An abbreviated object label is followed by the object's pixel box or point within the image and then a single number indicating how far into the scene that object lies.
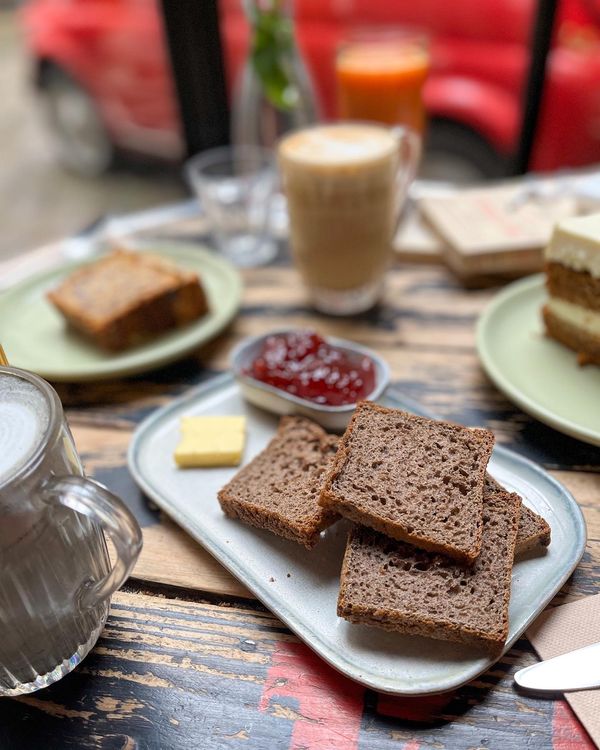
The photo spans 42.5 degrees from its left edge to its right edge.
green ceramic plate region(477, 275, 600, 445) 0.41
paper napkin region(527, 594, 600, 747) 0.31
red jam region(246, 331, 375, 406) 0.42
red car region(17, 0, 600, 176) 0.87
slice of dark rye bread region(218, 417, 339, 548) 0.34
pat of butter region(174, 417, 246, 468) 0.40
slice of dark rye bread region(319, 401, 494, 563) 0.32
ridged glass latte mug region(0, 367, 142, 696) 0.27
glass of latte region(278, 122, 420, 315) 0.50
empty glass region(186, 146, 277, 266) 0.63
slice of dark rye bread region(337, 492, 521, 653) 0.30
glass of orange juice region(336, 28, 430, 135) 0.63
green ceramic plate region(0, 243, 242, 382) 0.48
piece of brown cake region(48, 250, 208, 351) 0.50
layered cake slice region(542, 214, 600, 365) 0.45
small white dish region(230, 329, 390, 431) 0.40
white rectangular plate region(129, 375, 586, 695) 0.30
